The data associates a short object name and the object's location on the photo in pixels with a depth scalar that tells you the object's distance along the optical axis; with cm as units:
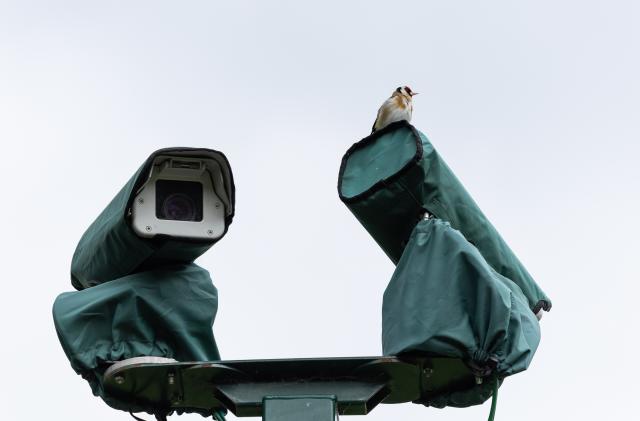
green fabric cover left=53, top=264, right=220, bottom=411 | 1416
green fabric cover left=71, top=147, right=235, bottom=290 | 1430
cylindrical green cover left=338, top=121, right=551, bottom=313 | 1429
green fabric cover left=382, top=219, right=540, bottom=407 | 1290
